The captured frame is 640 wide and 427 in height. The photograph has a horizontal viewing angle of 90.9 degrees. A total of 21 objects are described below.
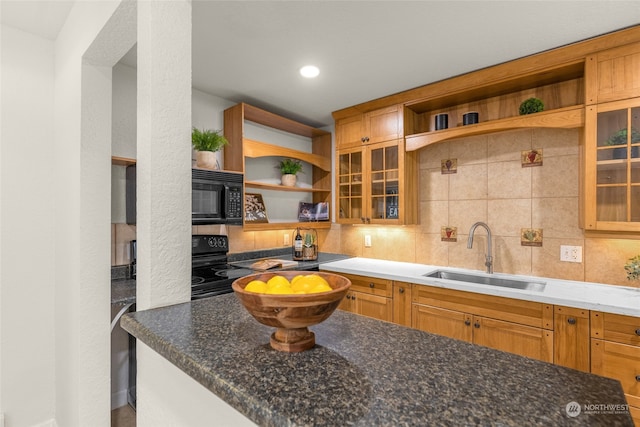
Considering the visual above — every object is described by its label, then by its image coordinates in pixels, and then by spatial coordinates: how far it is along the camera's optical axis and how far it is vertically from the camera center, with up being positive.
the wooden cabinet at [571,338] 1.79 -0.74
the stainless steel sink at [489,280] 2.33 -0.56
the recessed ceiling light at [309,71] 2.34 +1.07
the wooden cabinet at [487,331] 1.93 -0.81
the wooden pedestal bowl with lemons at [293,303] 0.69 -0.21
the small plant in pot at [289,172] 3.34 +0.42
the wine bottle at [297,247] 3.23 -0.37
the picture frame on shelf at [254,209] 3.03 +0.02
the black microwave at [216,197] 2.38 +0.11
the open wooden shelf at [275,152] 2.86 +0.60
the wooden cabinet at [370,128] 2.93 +0.82
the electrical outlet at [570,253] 2.26 -0.31
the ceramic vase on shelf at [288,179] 3.34 +0.34
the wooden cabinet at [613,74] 1.88 +0.84
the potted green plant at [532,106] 2.31 +0.77
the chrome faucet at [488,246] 2.55 -0.29
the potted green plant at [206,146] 2.50 +0.52
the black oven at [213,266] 2.08 -0.45
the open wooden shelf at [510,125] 2.10 +0.64
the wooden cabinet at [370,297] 2.60 -0.74
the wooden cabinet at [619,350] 1.66 -0.76
